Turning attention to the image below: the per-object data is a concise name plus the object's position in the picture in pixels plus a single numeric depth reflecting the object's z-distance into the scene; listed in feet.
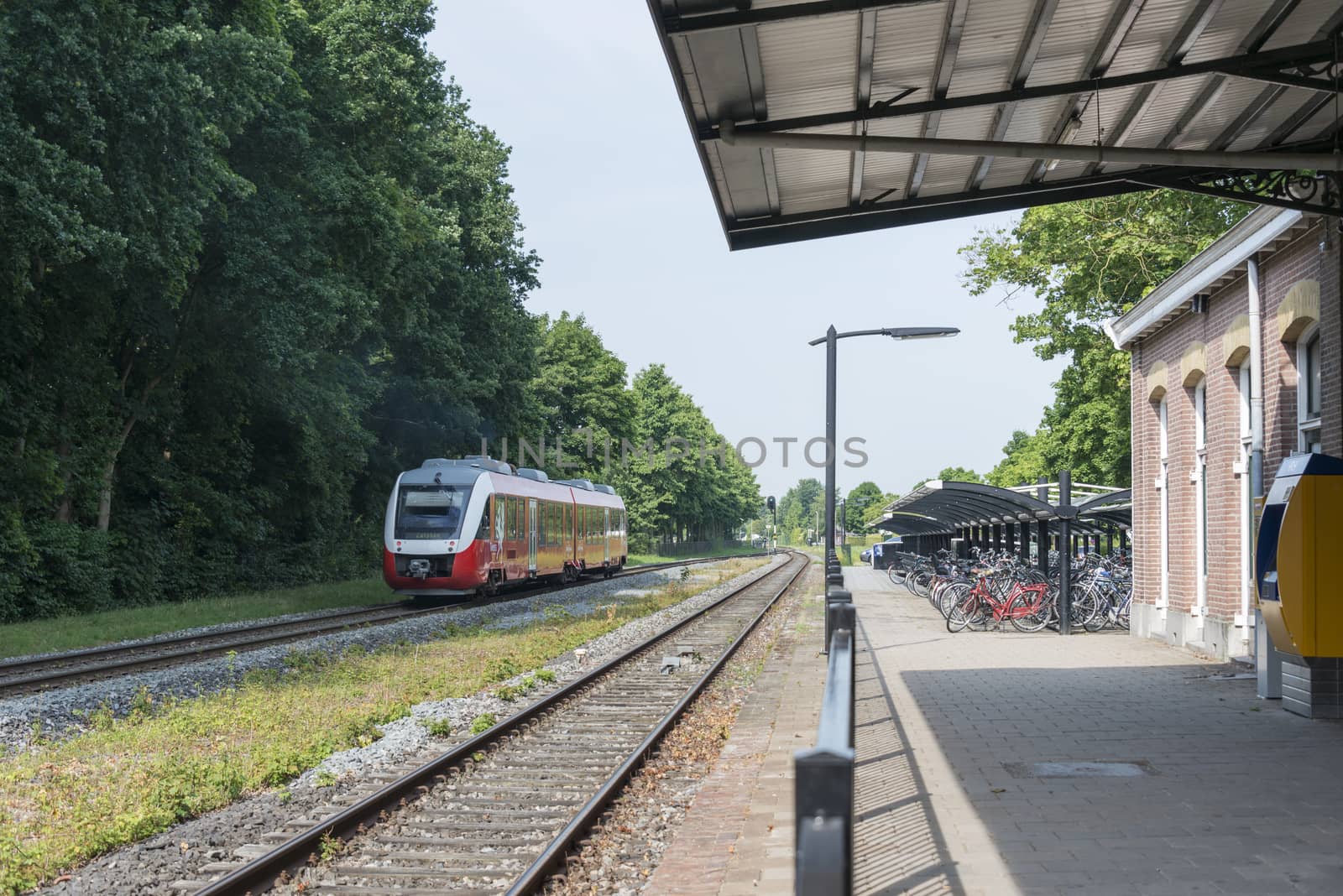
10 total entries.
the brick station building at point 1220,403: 37.04
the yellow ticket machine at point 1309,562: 29.66
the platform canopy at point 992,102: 23.79
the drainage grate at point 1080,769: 25.14
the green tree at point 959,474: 522.06
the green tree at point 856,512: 527.40
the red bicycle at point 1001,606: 64.90
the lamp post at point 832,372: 63.26
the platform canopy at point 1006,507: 62.85
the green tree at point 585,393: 216.95
